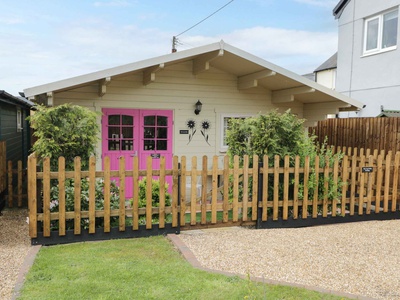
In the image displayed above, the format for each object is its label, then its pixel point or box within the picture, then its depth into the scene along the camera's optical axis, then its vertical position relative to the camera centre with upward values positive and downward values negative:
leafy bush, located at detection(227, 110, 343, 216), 6.86 -0.22
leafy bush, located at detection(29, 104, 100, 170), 5.96 -0.05
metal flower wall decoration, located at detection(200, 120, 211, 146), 9.43 +0.11
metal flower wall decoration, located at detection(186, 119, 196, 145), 9.29 +0.13
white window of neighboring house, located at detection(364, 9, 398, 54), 12.10 +3.52
